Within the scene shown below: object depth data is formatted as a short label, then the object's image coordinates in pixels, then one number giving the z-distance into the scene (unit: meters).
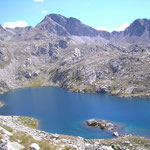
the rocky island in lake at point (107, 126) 82.25
